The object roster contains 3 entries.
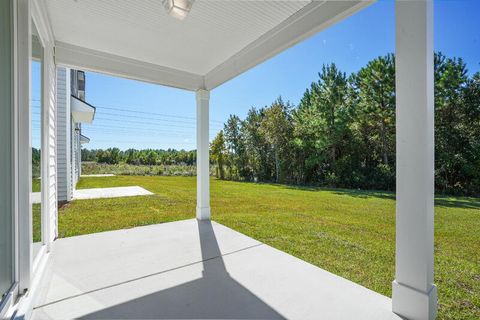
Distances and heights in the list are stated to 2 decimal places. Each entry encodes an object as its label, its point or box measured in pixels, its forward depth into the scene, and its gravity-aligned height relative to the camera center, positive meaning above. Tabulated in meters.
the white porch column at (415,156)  1.41 +0.02
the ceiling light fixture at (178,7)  1.82 +1.21
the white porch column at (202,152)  3.98 +0.12
